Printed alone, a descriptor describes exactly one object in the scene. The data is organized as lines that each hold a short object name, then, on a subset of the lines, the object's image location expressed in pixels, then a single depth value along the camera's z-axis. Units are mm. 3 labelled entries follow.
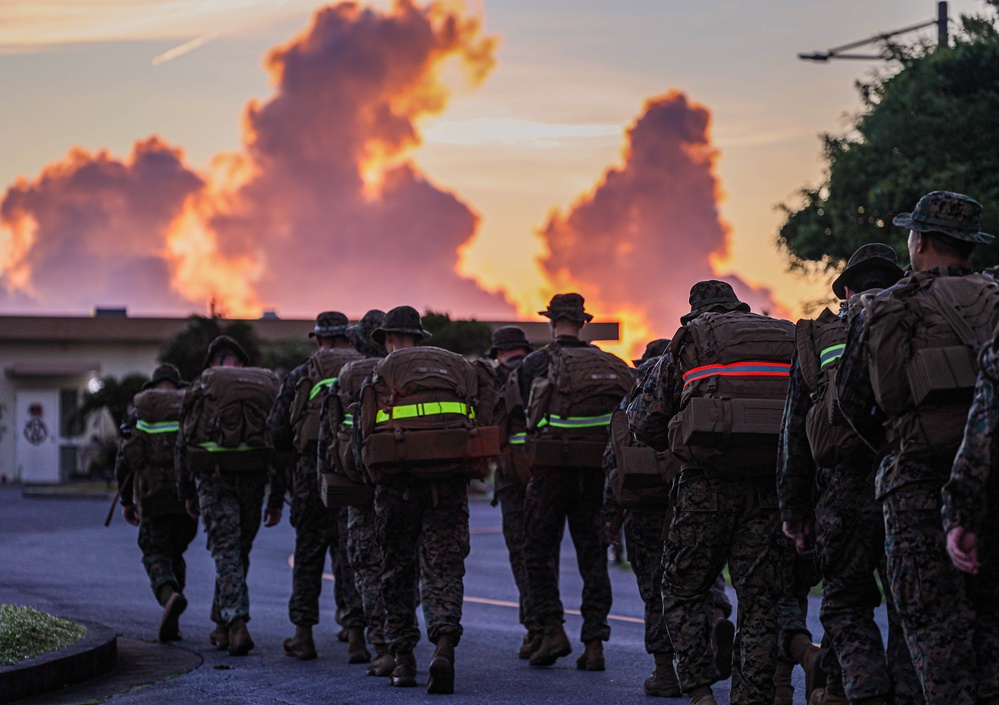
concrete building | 53875
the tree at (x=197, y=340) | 42250
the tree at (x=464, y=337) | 43125
